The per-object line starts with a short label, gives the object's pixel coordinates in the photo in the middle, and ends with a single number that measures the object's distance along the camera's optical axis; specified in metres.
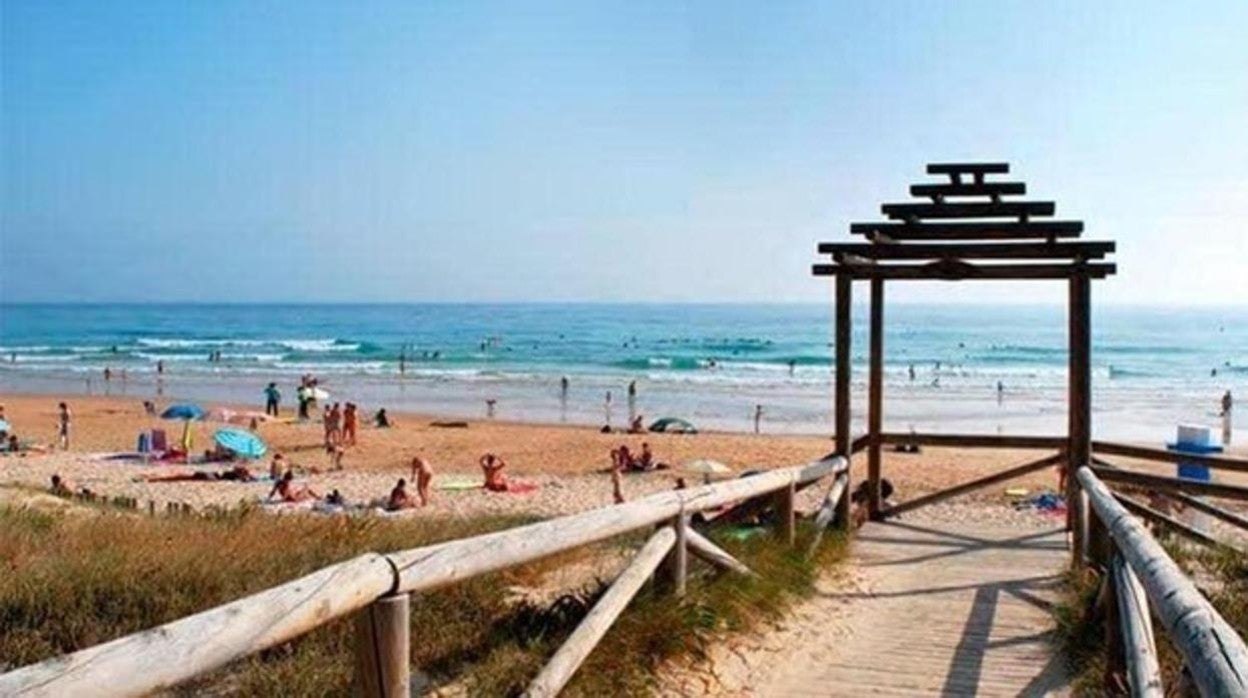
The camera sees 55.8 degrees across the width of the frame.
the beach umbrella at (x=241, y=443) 24.17
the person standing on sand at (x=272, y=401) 35.31
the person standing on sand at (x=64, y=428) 27.25
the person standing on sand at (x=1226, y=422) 31.19
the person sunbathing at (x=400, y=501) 17.92
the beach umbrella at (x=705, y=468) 19.92
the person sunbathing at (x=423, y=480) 19.30
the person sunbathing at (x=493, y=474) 20.97
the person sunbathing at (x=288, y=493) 18.62
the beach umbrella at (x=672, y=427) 31.69
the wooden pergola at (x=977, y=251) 8.69
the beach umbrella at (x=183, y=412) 29.17
